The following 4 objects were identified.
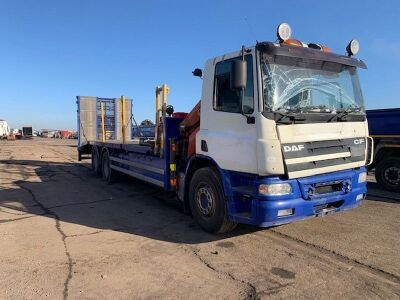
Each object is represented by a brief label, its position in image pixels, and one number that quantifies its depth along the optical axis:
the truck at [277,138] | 5.20
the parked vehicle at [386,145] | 10.09
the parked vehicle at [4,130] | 59.41
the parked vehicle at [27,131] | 70.03
